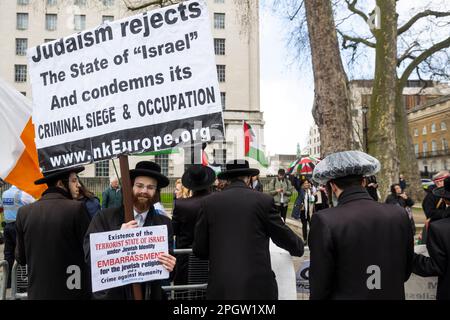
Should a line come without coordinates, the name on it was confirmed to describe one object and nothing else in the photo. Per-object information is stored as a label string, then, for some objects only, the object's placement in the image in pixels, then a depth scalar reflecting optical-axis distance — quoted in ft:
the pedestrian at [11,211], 22.09
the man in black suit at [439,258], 9.32
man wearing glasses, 9.50
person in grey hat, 8.64
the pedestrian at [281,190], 40.50
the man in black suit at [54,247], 11.07
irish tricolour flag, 12.83
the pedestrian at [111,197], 33.37
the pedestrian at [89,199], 20.66
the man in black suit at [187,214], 13.98
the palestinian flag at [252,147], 33.14
